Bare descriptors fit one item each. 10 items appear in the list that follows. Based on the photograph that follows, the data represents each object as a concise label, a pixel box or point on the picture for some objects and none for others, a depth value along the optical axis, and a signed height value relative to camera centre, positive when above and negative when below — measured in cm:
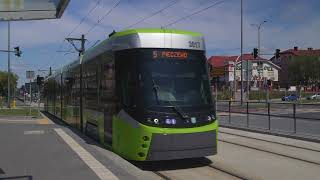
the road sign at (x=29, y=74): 2701 +140
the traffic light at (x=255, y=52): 3504 +381
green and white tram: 763 -8
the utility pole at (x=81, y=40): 3224 +456
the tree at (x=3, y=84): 8523 +218
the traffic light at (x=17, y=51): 3636 +408
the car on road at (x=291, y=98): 5728 -78
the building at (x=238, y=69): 3381 +356
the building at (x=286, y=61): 9959 +948
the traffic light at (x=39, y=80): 2695 +97
